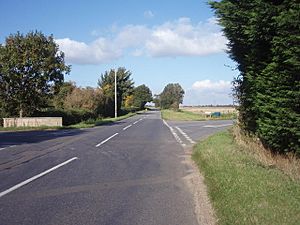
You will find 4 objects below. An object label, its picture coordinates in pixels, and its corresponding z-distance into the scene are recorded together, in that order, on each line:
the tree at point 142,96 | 163.62
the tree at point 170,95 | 180.21
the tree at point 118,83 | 89.25
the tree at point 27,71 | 37.34
